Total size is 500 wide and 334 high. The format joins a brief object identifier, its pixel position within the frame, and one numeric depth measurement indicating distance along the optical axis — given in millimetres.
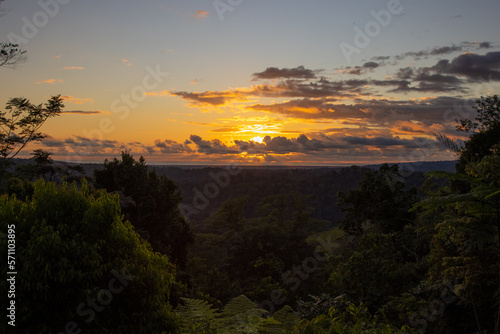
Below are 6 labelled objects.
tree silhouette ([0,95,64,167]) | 22781
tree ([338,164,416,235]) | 20047
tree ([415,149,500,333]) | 5840
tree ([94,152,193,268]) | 21328
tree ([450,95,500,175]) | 14781
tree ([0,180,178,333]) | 6027
